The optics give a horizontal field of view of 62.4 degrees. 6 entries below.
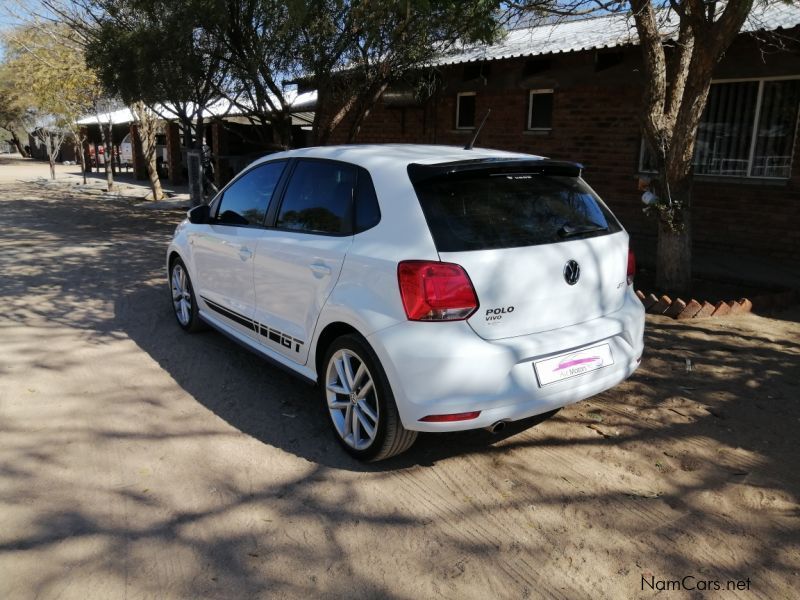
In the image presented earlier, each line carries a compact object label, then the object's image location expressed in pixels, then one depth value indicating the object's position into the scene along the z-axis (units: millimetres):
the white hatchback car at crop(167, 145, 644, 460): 3168
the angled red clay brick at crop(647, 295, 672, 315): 6480
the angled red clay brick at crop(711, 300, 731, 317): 6445
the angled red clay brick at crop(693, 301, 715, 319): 6383
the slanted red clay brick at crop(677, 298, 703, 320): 6336
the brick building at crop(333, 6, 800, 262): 8773
